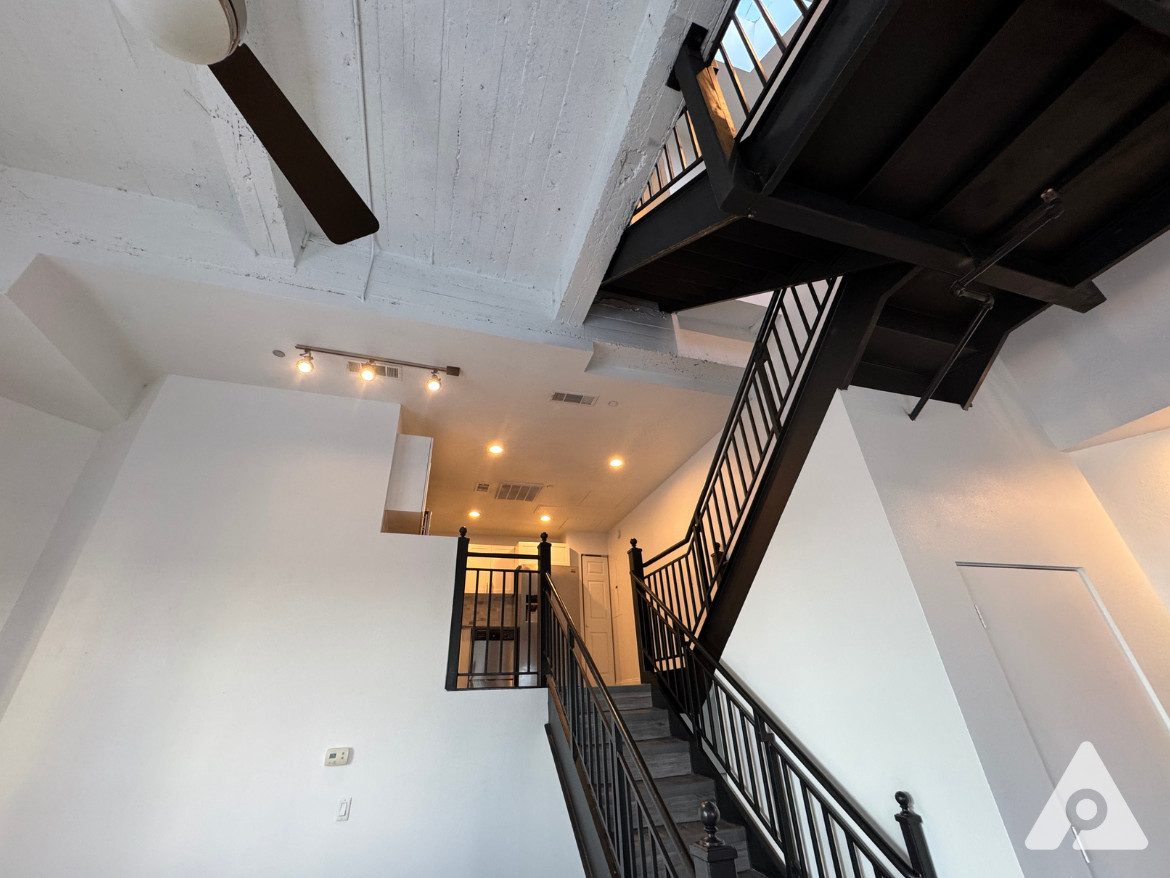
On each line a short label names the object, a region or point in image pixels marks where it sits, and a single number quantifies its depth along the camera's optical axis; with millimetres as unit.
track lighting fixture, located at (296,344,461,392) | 4012
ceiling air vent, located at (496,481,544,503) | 6883
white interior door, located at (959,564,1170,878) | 2072
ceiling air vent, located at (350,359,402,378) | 4207
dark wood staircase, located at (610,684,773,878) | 3129
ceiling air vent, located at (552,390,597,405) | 4691
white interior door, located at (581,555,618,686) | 7430
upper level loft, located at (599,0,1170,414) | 1644
